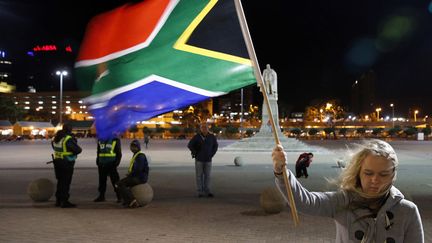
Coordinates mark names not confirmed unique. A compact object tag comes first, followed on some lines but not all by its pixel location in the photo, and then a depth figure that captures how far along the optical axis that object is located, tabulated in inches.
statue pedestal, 1301.7
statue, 1404.9
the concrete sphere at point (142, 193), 390.6
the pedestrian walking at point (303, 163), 609.3
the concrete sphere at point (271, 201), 358.2
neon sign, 7859.3
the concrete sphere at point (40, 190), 415.2
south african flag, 205.8
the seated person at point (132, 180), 388.5
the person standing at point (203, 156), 443.2
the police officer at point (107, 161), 411.2
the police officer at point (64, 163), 393.1
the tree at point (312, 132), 2736.5
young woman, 93.9
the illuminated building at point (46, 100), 6697.8
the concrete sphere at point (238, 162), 821.9
